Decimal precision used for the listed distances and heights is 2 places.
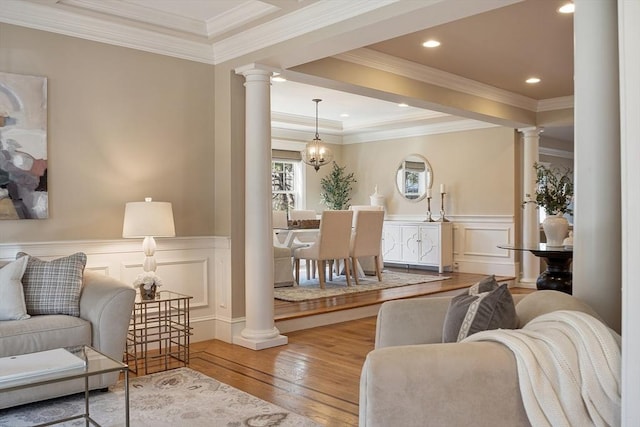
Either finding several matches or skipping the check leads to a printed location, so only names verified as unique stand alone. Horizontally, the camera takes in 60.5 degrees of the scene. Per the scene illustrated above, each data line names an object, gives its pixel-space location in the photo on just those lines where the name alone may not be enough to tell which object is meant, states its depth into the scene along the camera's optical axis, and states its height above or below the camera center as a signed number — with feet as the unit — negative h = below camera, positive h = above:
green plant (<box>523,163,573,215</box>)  15.72 +0.38
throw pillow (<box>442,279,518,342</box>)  6.21 -1.19
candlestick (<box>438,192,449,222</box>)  28.71 +0.15
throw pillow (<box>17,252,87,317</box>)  10.82 -1.45
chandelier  26.21 +2.79
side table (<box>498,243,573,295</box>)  15.92 -1.88
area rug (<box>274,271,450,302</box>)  20.33 -3.09
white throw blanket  4.68 -1.43
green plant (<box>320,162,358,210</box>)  32.73 +1.29
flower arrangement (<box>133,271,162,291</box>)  13.01 -1.61
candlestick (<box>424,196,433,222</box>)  29.23 +0.24
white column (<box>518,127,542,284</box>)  25.43 -0.04
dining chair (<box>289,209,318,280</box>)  24.46 -1.18
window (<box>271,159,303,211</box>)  31.45 +1.58
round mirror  30.22 +1.89
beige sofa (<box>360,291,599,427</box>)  4.53 -1.47
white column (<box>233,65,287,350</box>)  14.62 +0.06
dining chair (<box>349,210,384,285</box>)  23.52 -1.07
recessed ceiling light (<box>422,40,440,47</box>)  15.62 +4.83
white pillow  10.19 -1.49
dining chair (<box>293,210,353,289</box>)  22.04 -1.22
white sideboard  28.02 -1.72
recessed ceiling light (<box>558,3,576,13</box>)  12.92 +4.83
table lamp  12.76 -0.18
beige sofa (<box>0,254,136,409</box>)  9.78 -2.19
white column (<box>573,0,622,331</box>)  6.54 +0.67
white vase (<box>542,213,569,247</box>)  16.39 -0.55
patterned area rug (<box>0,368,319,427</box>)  9.43 -3.58
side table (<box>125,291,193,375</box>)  12.95 -3.10
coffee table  7.12 -2.20
